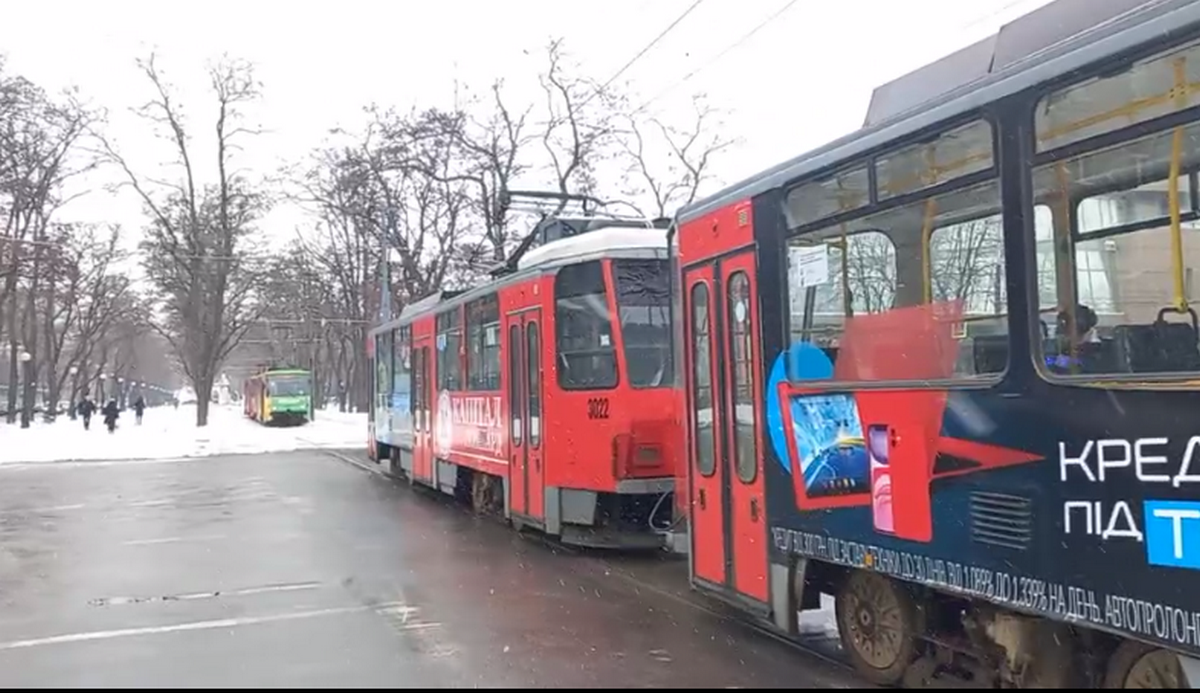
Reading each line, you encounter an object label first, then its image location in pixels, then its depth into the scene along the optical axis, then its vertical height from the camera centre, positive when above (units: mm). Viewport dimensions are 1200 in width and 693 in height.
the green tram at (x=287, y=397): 55781 +951
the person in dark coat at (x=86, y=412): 49875 +478
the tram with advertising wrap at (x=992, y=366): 4453 +148
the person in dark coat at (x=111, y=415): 47012 +295
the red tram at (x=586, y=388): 11688 +224
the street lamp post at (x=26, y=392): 50906 +1402
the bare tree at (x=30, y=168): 38188 +8723
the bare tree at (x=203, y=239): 44344 +6853
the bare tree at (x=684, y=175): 36531 +7166
